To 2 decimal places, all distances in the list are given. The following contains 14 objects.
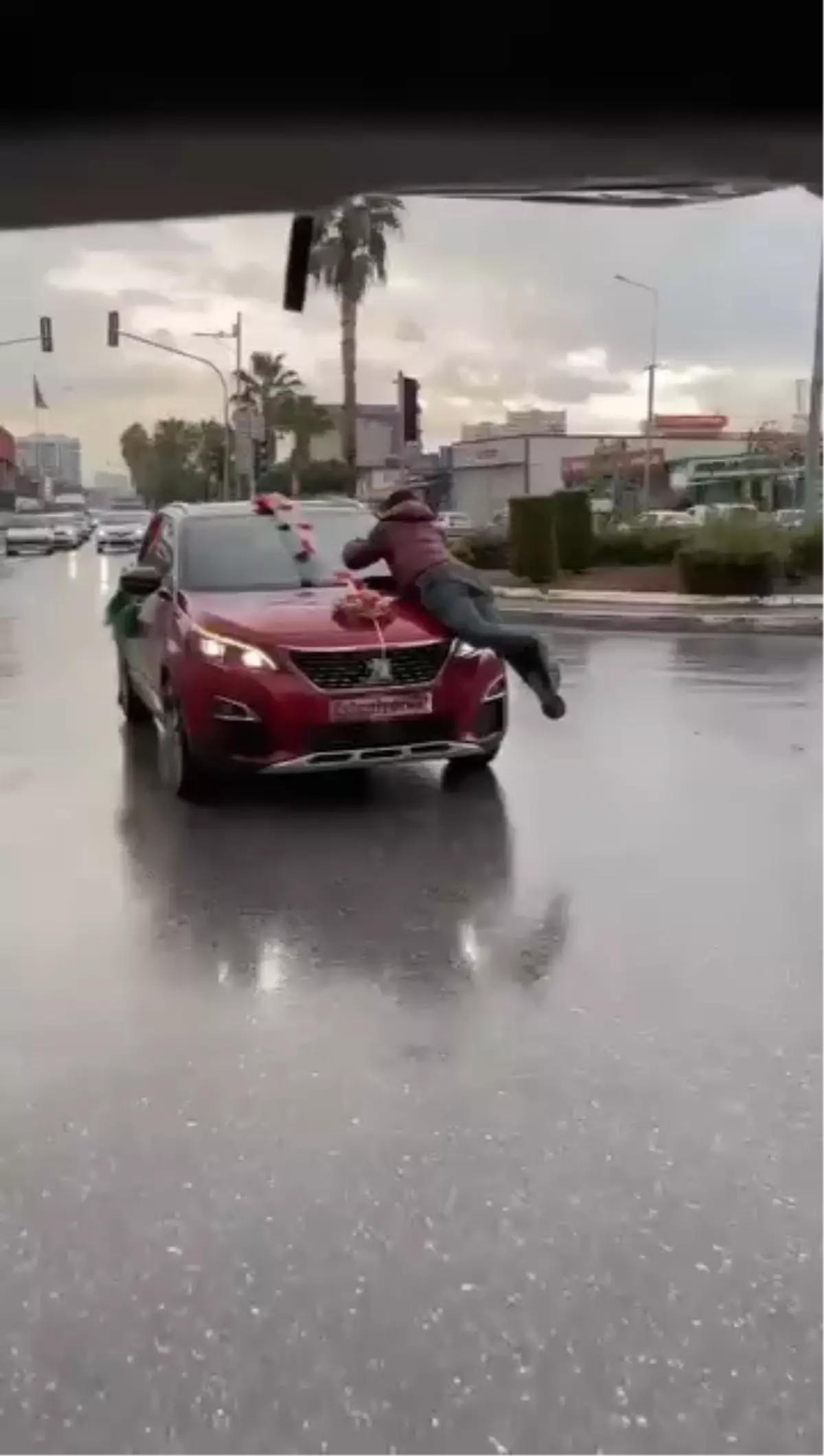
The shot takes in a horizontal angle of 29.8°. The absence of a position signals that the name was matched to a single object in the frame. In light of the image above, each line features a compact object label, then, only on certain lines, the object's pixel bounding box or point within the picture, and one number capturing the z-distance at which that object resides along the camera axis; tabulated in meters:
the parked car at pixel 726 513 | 23.98
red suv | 7.54
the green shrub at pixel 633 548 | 28.48
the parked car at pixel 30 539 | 46.72
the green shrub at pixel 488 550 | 27.55
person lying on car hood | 8.31
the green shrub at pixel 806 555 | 23.80
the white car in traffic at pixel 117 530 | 29.59
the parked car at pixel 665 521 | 28.51
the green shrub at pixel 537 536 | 26.36
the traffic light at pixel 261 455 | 19.31
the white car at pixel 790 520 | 24.60
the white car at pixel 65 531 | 47.38
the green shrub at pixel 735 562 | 22.64
